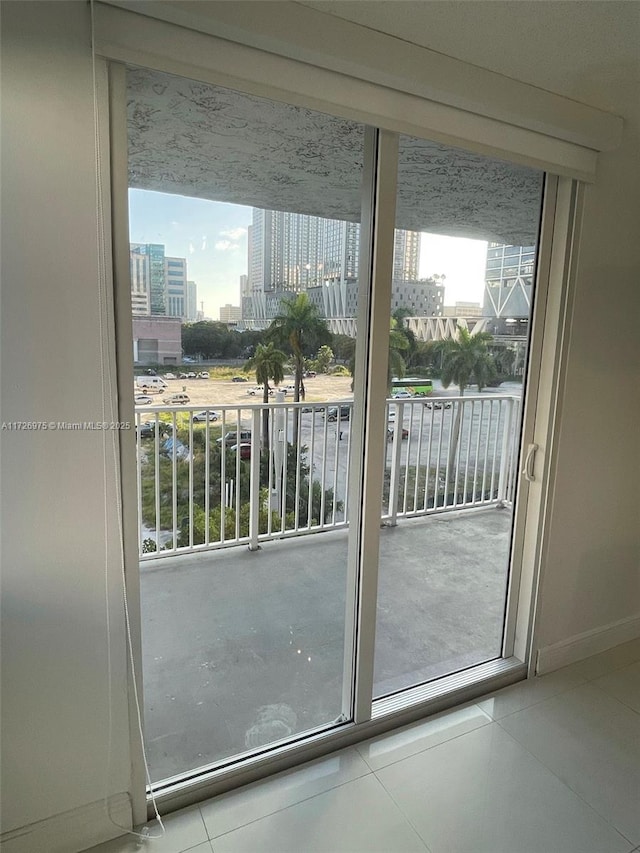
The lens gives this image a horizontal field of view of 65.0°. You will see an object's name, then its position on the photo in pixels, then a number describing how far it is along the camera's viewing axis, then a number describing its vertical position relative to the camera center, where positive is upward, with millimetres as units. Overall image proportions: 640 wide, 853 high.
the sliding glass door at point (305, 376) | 1499 -134
